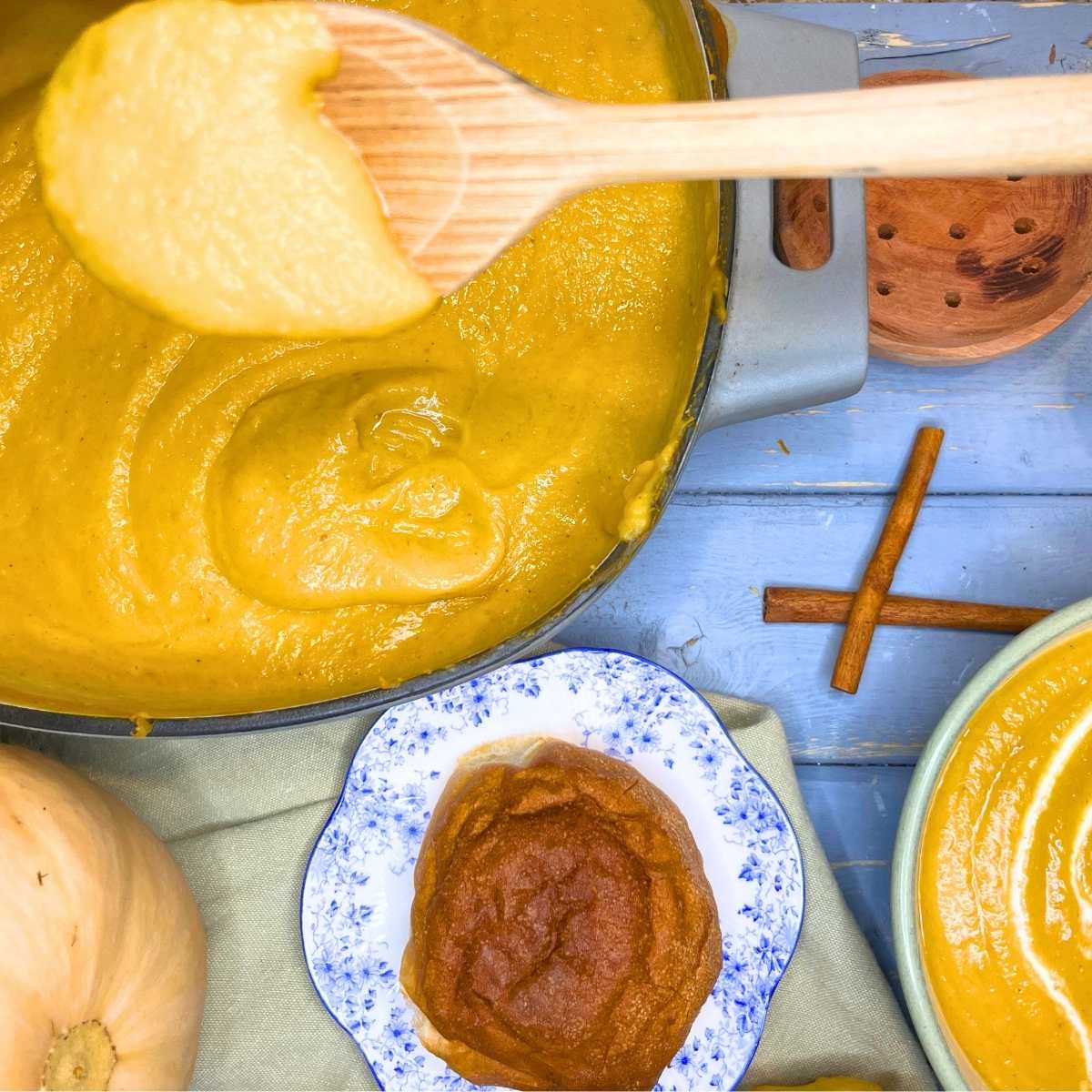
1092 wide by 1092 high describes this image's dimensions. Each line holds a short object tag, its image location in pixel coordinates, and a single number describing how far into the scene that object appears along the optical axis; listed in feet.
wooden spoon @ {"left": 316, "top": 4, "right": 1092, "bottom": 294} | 1.42
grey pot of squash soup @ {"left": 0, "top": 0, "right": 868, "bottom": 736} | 1.66
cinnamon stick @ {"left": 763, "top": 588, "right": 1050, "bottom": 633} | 1.91
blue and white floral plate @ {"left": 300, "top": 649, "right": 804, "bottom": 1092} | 1.86
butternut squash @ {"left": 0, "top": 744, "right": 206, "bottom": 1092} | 1.68
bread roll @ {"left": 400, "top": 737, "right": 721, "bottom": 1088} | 1.80
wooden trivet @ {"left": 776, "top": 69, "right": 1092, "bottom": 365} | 1.86
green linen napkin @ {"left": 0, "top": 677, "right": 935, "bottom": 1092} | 1.89
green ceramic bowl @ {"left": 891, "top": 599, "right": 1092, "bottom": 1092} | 1.77
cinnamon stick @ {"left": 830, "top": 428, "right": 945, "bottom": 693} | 1.91
